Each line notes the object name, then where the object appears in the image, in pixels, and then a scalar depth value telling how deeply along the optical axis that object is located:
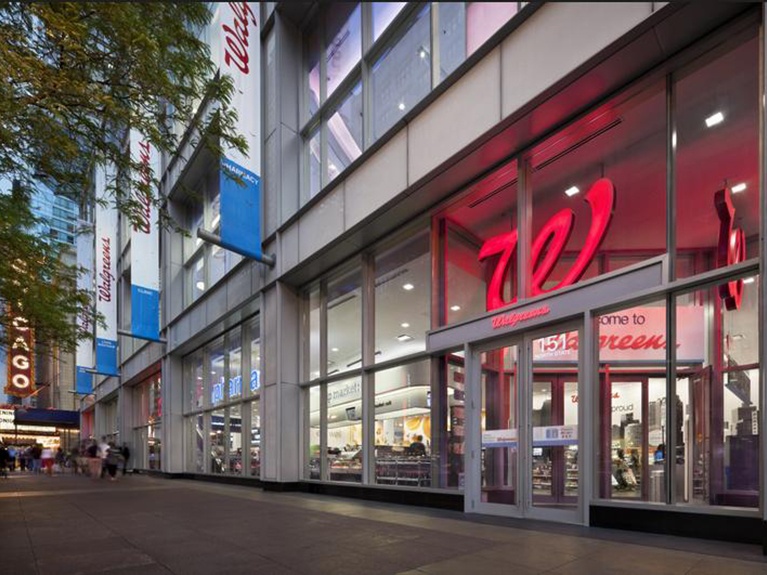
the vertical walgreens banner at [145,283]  22.72
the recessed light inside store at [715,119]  6.93
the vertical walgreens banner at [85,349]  35.94
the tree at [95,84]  6.16
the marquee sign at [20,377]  40.19
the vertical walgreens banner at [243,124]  13.33
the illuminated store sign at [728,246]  6.41
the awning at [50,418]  54.62
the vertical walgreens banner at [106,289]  28.64
